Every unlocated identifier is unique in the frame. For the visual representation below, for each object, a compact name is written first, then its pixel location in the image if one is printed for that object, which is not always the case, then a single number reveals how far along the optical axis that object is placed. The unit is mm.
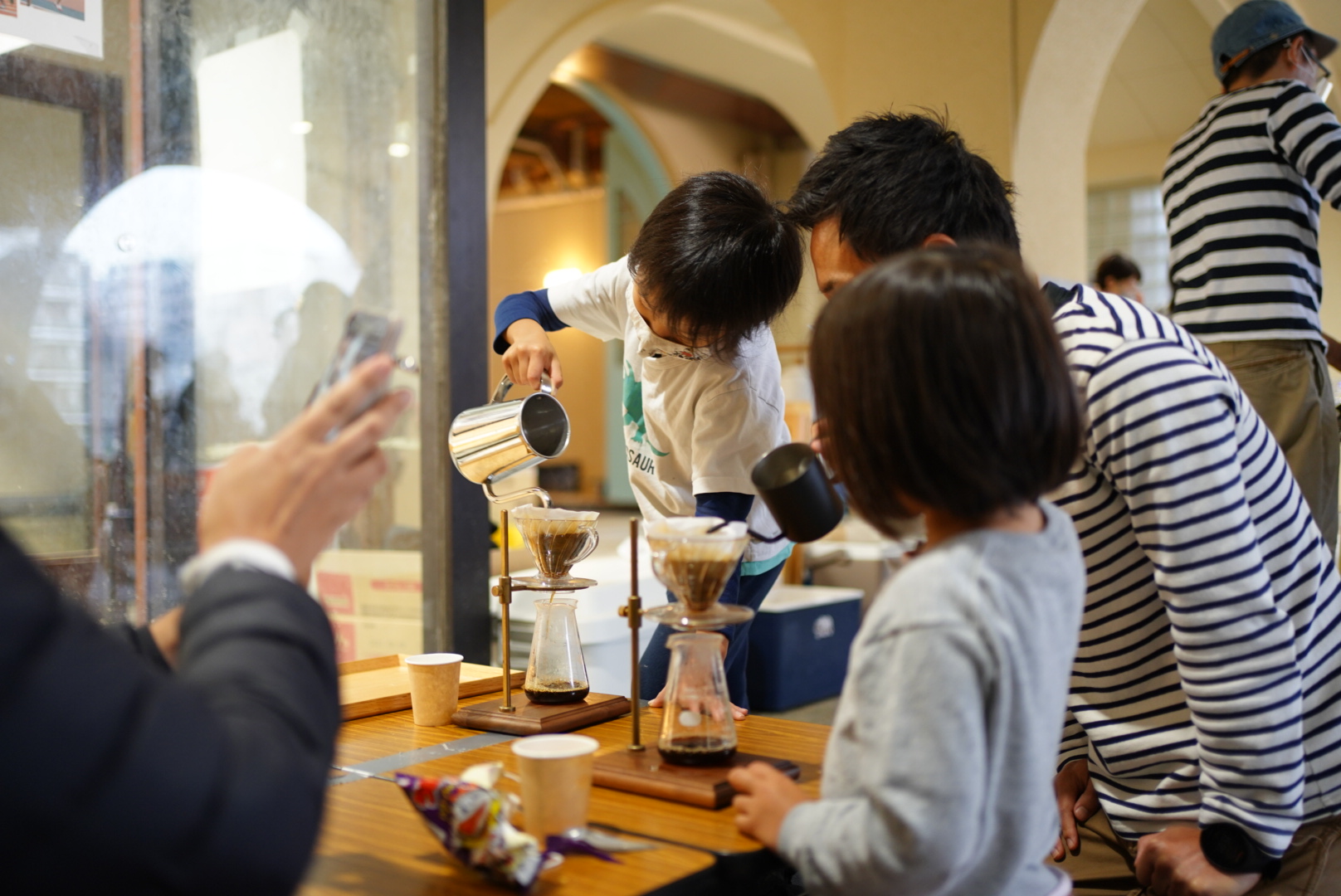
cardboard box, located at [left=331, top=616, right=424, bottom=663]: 2855
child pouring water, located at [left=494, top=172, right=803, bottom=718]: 1545
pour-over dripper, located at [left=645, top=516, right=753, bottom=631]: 1066
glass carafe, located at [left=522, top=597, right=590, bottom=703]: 1400
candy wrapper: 820
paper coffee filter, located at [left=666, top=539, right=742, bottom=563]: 1064
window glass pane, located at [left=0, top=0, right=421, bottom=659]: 2186
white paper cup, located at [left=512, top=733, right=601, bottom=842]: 905
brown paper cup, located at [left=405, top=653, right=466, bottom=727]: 1367
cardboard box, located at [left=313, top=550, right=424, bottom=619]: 2867
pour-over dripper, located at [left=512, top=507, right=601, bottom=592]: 1354
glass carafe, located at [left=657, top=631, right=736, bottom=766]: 1099
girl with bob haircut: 740
